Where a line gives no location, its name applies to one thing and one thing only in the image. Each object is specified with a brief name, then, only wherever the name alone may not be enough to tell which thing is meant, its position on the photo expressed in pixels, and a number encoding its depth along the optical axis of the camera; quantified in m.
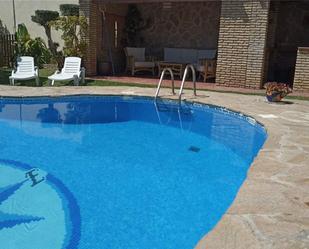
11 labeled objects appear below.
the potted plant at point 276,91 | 7.27
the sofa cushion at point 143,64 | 11.43
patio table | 10.99
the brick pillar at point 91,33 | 10.62
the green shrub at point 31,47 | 12.16
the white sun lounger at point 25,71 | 9.14
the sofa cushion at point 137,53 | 11.69
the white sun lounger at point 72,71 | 9.25
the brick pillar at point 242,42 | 8.73
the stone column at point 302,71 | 8.51
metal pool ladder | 7.39
